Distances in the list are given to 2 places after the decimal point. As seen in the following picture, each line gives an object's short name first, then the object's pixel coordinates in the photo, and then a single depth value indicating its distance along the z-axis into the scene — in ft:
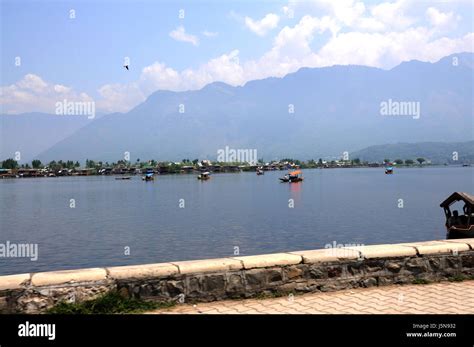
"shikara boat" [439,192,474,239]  71.35
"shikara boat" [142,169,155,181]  566.35
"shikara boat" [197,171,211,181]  547.08
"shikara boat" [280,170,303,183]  455.63
